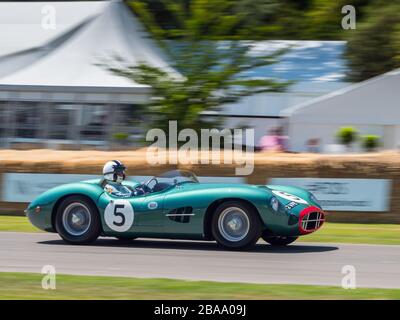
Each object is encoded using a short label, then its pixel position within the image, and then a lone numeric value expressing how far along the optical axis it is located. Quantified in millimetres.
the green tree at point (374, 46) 26156
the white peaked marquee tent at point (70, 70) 21766
